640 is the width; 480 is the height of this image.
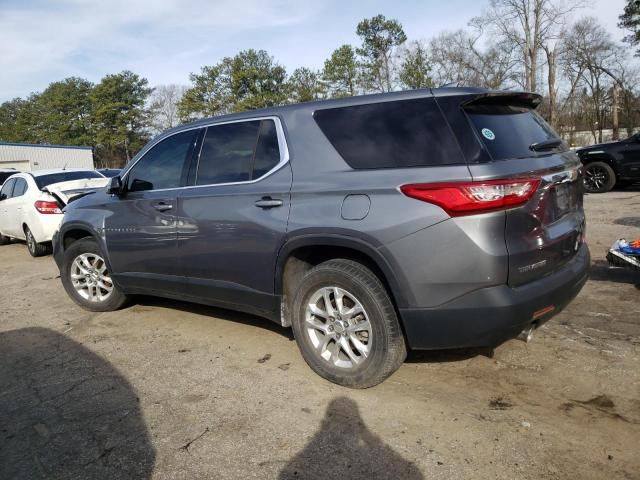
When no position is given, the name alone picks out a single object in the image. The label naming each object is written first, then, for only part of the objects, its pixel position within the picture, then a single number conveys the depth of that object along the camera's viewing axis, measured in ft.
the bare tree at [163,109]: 212.64
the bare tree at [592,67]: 133.39
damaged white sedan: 28.07
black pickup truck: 37.42
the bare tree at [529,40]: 104.94
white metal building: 119.65
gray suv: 8.69
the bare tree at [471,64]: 112.47
